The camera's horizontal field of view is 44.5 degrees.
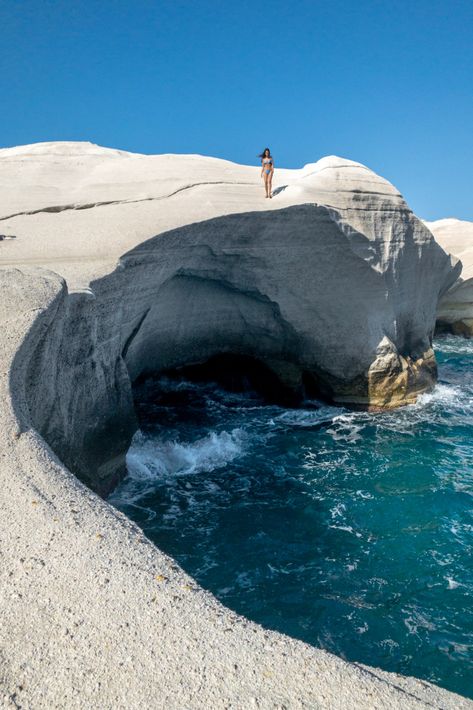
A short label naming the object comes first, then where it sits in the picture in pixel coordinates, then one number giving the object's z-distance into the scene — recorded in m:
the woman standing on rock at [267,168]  14.25
